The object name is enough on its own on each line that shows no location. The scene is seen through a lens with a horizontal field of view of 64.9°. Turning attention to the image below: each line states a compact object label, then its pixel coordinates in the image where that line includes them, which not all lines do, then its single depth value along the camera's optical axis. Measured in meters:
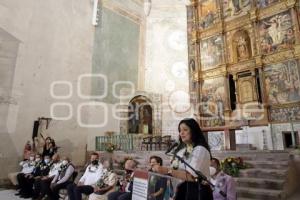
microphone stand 1.64
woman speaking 1.66
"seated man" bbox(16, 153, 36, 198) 6.43
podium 1.57
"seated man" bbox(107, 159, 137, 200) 3.68
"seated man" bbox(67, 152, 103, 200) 4.50
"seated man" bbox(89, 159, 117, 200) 4.21
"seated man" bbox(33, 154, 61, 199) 5.51
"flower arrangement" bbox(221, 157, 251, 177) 5.49
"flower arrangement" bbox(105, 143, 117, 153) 9.57
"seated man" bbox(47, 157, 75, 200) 5.20
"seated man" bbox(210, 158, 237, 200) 3.37
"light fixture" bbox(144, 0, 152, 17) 15.53
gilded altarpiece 9.92
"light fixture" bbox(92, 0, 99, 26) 12.82
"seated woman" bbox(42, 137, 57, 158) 7.23
